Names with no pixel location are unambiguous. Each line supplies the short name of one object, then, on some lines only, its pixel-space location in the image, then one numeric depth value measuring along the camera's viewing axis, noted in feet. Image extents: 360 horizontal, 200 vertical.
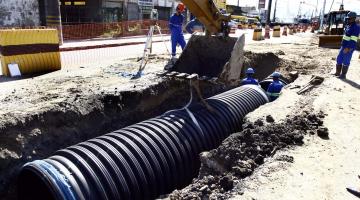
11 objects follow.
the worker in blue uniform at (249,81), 27.58
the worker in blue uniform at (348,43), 29.76
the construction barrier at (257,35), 78.39
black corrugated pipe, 13.07
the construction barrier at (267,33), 84.33
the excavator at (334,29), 54.75
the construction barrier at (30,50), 32.27
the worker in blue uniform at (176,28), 38.78
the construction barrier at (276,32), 89.81
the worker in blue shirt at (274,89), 25.83
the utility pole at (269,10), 140.24
